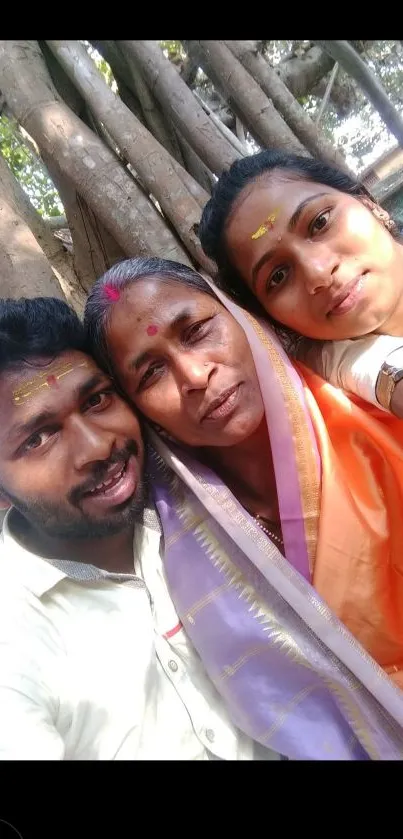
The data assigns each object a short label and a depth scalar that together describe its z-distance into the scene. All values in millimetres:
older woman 771
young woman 865
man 730
